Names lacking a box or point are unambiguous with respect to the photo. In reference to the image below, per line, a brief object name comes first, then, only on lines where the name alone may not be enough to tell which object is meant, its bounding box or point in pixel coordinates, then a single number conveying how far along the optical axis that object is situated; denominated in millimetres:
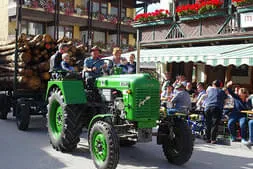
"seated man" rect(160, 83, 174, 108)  10256
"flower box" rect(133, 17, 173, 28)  16922
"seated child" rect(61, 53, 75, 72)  7504
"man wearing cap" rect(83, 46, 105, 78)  7082
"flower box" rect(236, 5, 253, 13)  12859
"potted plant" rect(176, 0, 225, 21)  14422
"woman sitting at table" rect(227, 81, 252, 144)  8633
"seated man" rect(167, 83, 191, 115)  9117
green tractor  5961
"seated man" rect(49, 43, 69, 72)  8016
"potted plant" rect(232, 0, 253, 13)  12883
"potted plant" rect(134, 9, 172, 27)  17000
